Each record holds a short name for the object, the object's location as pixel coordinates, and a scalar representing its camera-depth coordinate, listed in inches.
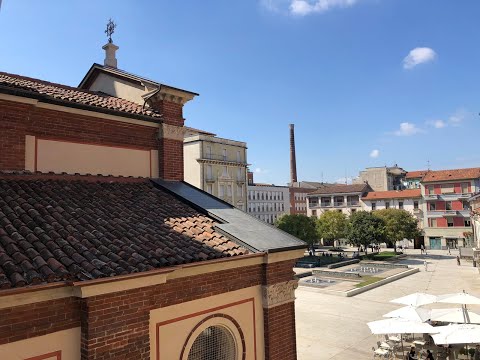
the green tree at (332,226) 2022.6
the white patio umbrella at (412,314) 547.0
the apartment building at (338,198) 2726.4
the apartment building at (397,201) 2380.7
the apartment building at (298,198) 3251.0
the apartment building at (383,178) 3093.0
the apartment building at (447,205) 2135.8
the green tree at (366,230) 1739.7
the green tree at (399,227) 1804.9
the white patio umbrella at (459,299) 569.6
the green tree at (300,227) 1766.7
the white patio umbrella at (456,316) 518.3
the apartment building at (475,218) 1592.0
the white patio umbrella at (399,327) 510.0
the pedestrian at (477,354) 509.8
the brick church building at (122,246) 192.7
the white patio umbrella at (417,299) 615.3
